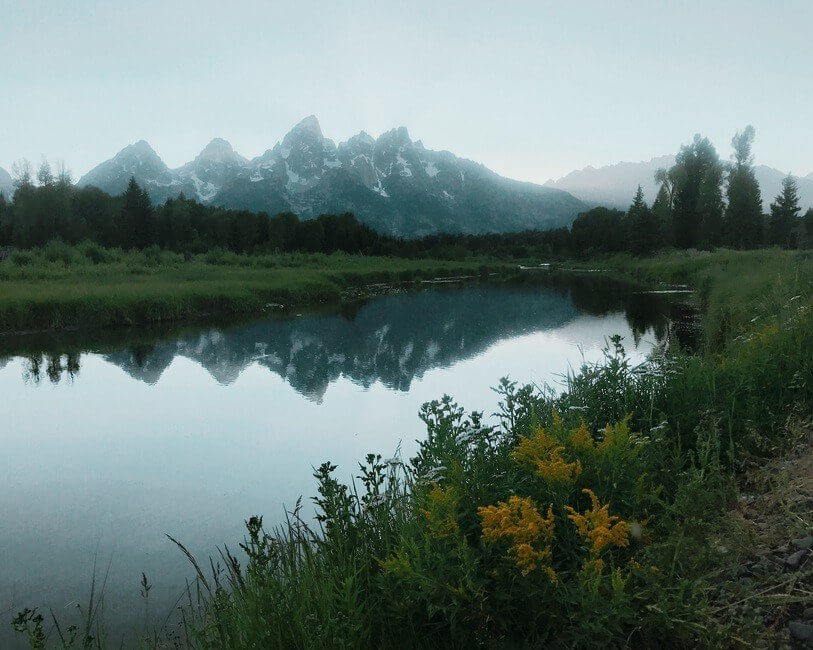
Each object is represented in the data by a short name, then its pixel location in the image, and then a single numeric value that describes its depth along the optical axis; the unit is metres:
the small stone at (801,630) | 2.46
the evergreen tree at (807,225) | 61.91
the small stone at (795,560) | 2.90
